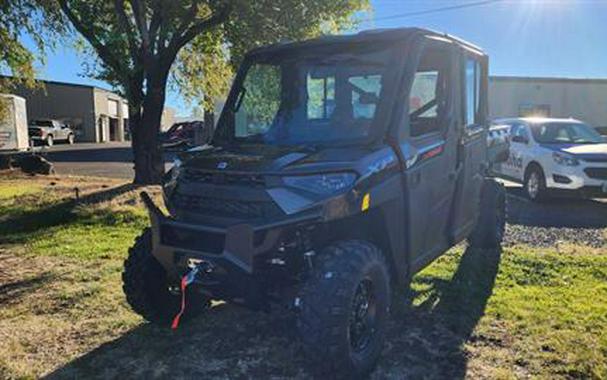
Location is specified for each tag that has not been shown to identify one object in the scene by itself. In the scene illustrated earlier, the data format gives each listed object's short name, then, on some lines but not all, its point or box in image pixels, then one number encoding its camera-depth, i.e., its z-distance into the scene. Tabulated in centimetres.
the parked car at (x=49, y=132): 4128
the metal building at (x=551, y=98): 3634
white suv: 1137
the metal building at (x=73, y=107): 5200
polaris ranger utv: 379
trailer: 2466
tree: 1083
